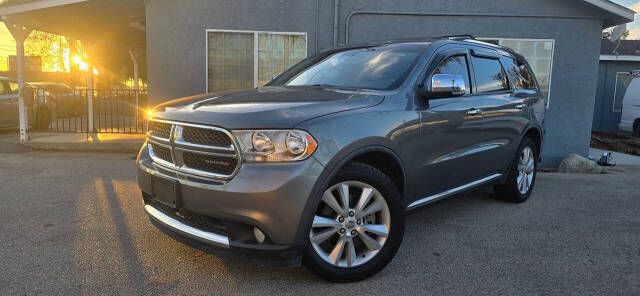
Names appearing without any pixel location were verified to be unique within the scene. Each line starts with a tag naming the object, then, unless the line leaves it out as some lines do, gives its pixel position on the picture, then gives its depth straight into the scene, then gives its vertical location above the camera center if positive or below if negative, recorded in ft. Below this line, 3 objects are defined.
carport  28.53 +4.92
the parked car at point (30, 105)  37.91 -1.77
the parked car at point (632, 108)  44.88 -0.55
